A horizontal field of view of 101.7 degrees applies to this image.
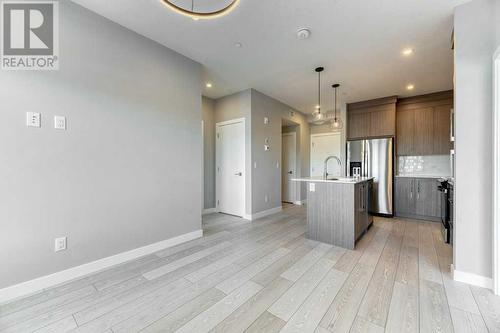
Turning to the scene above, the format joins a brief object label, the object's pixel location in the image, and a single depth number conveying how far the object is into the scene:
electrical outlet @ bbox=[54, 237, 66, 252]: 1.93
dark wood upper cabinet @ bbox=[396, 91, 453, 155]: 4.23
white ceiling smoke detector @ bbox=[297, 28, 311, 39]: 2.37
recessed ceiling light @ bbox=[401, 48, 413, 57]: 2.77
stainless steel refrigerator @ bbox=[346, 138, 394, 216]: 4.45
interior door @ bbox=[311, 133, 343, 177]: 6.03
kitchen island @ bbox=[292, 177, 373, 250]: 2.72
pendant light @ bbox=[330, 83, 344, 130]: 3.77
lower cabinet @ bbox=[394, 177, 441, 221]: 4.10
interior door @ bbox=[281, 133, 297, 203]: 6.02
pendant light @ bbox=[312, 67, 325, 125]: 3.28
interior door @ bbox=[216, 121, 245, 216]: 4.33
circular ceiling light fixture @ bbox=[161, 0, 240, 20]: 1.53
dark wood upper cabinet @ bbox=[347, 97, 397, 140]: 4.56
